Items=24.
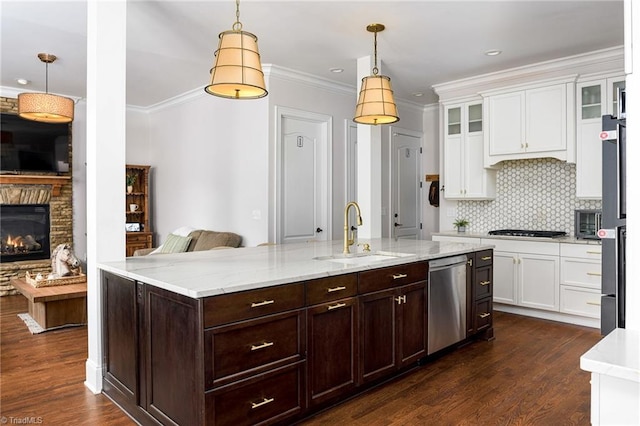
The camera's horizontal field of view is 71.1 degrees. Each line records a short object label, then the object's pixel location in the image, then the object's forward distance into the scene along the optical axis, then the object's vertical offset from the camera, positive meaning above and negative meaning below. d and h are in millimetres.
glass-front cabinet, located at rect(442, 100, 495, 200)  5457 +684
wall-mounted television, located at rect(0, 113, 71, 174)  5969 +913
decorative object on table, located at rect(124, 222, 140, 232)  6968 -249
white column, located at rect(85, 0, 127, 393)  2875 +395
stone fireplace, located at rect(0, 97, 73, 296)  5996 +158
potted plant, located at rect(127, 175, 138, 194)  6934 +451
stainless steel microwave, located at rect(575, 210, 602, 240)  4605 -160
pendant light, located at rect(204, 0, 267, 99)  2523 +840
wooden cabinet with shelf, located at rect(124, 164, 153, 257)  6938 +48
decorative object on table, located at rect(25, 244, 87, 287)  4543 -644
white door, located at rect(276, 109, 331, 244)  5242 +403
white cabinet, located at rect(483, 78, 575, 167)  4699 +950
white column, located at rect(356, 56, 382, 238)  4652 +396
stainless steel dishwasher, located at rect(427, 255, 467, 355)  3367 -725
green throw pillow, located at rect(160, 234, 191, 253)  5551 -427
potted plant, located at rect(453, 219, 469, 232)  5680 -198
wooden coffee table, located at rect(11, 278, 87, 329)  4170 -897
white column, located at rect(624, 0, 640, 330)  1103 +134
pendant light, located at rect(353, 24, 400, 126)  3451 +856
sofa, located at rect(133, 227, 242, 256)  5281 -370
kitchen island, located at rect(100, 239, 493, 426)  2067 -656
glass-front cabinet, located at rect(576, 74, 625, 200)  4473 +850
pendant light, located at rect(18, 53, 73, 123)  4461 +1069
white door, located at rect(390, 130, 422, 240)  6543 +367
